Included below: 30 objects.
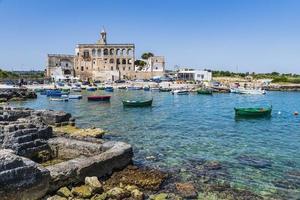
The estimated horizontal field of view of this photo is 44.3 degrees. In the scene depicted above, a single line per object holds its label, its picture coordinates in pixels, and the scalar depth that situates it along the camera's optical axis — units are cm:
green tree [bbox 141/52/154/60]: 16861
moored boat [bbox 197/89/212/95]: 9219
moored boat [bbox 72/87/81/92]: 9725
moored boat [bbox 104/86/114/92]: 9679
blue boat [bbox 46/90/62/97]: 7628
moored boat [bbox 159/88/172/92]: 10106
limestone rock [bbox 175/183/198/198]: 1464
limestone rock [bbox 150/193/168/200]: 1397
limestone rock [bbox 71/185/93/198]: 1358
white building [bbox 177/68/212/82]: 13875
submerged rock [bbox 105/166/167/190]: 1542
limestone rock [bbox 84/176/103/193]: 1410
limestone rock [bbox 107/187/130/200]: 1378
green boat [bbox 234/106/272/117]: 4472
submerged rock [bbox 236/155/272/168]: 1998
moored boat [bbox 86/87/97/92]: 9918
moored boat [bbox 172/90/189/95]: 9125
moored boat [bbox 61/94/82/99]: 7206
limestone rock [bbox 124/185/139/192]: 1450
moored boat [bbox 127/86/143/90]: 10734
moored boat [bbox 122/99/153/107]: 5641
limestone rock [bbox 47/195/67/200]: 1278
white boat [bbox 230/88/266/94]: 9638
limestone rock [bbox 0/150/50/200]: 1132
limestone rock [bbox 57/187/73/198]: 1336
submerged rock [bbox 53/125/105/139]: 2547
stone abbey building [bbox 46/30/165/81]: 13012
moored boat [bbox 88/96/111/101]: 6731
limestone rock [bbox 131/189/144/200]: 1392
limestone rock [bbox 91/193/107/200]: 1355
